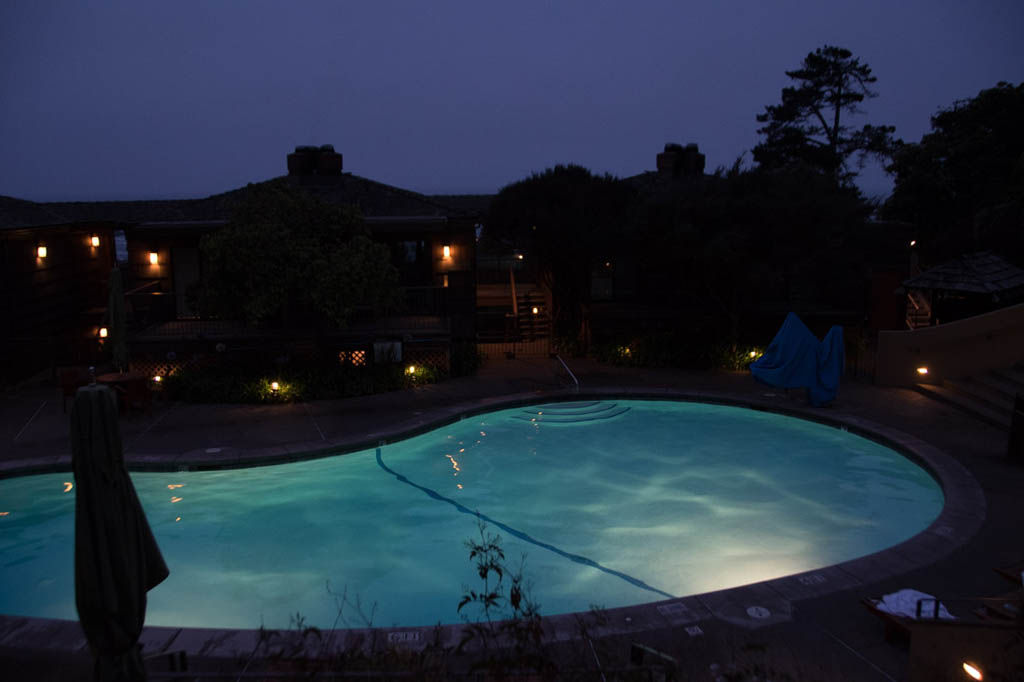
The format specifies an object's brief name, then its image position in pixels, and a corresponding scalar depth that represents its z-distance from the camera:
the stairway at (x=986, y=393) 13.88
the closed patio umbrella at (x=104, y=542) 4.93
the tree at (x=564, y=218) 20.36
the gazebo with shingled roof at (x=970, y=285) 17.36
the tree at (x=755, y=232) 17.92
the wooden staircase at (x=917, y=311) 22.25
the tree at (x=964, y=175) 22.17
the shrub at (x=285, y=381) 16.25
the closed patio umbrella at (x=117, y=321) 14.43
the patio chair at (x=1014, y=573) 6.73
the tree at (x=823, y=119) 39.72
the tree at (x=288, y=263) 15.77
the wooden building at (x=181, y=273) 18.33
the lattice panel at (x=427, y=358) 18.61
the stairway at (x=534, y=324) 23.36
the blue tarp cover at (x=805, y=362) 15.03
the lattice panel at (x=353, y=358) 18.56
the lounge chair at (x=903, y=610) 5.99
